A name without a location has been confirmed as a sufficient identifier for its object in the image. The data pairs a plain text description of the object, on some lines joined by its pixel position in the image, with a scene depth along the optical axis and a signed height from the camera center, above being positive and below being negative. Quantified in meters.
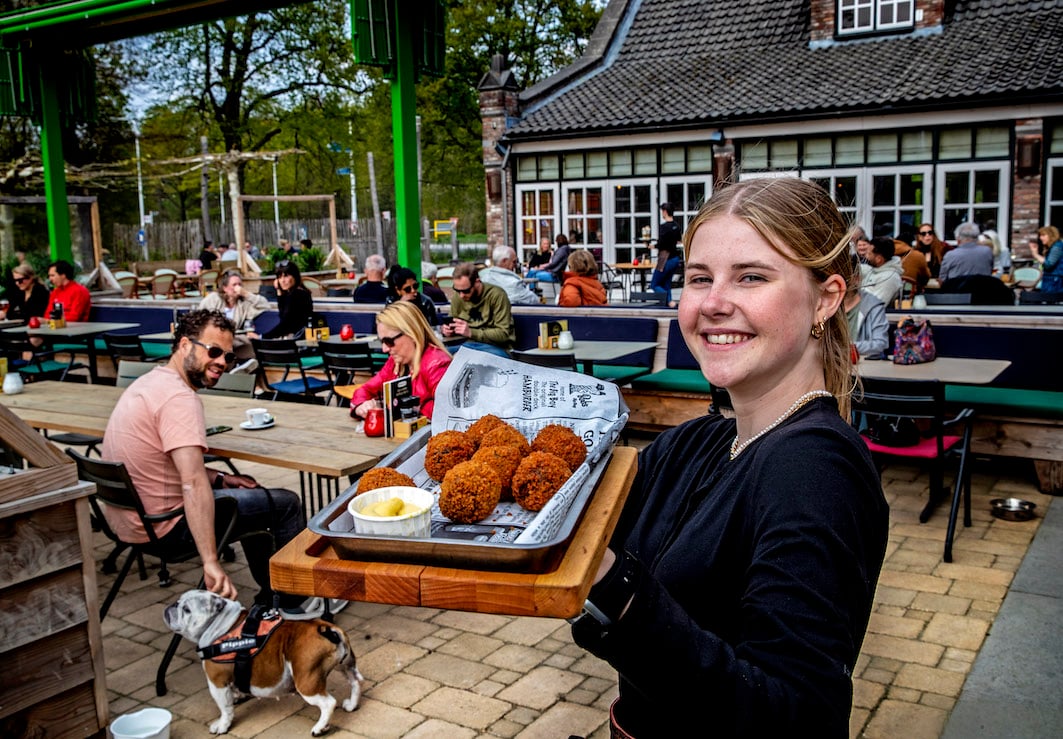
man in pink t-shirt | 3.79 -0.85
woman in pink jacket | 5.13 -0.52
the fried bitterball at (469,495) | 1.38 -0.37
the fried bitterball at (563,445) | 1.54 -0.33
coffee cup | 4.73 -0.82
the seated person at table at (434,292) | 10.82 -0.46
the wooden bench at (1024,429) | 6.12 -1.30
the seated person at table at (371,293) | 10.29 -0.43
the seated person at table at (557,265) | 17.09 -0.30
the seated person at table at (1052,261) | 10.73 -0.31
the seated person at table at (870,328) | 6.51 -0.63
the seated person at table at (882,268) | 7.84 -0.25
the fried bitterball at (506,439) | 1.59 -0.33
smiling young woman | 1.04 -0.36
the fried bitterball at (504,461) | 1.48 -0.34
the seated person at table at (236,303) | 9.80 -0.48
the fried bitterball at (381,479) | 1.40 -0.35
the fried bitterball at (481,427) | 1.66 -0.32
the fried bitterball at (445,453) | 1.57 -0.35
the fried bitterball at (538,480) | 1.41 -0.36
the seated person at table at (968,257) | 10.09 -0.22
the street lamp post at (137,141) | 29.18 +3.86
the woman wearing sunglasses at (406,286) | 8.20 -0.29
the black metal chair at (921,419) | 5.14 -1.10
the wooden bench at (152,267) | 26.33 -0.18
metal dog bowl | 5.68 -1.70
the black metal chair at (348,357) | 7.58 -0.84
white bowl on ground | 3.23 -1.64
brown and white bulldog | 3.41 -1.49
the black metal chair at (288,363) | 8.02 -0.93
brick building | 16.17 +2.41
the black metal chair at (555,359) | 6.60 -0.80
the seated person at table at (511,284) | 9.85 -0.36
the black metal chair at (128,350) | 9.17 -0.89
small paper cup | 1.19 -0.35
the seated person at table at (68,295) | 11.24 -0.39
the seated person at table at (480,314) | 8.05 -0.56
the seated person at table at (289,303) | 9.18 -0.47
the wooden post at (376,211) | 29.90 +1.39
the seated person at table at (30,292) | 11.43 -0.34
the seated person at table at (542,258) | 18.64 -0.17
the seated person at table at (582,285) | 9.43 -0.38
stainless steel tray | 1.09 -0.37
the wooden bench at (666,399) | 7.51 -1.26
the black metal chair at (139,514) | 3.82 -1.10
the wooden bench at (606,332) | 8.21 -0.80
